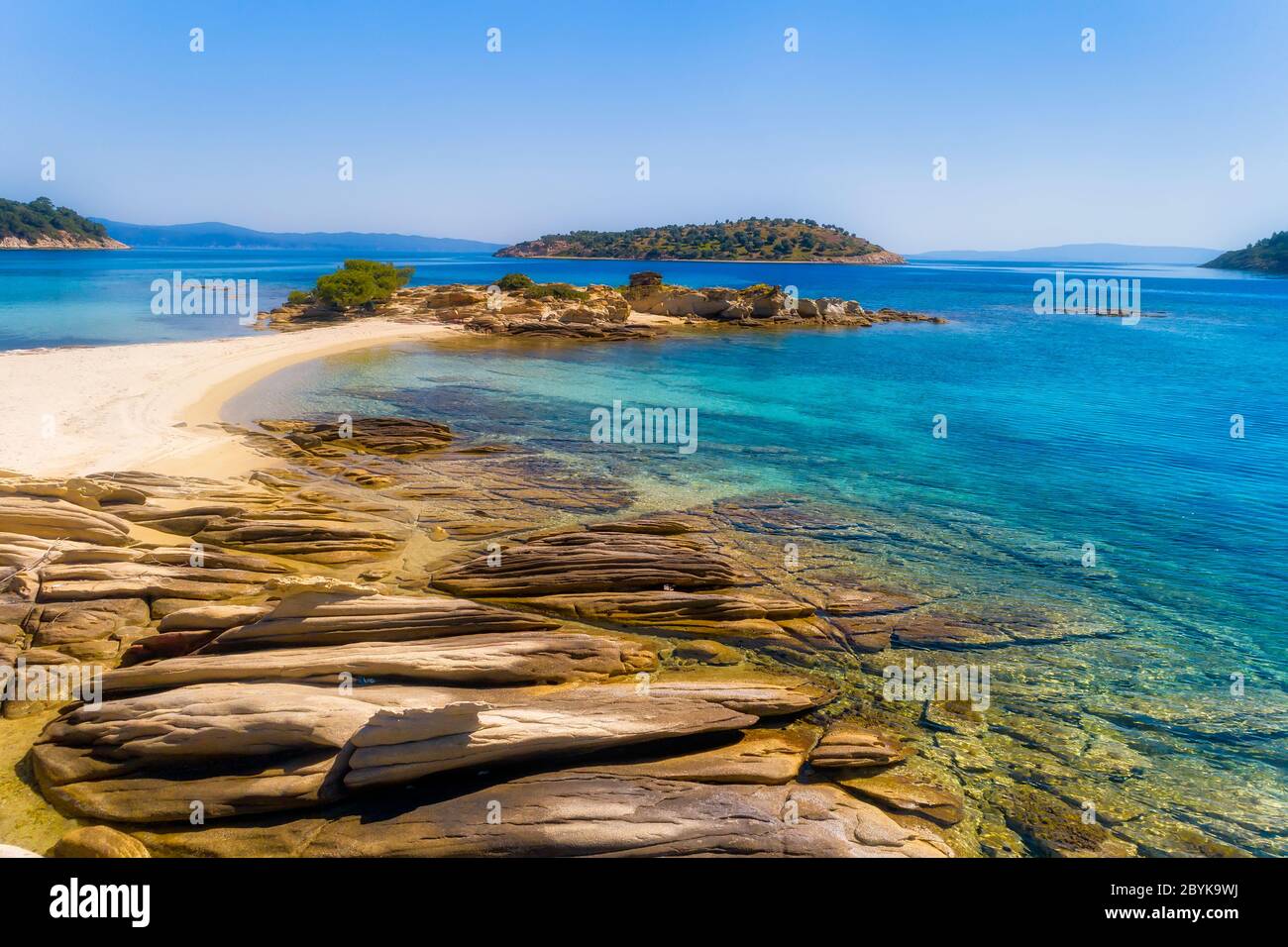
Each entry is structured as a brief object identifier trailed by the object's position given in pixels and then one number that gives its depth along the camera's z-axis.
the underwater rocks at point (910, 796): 9.55
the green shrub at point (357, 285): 64.88
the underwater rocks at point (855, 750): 10.30
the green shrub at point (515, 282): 78.60
